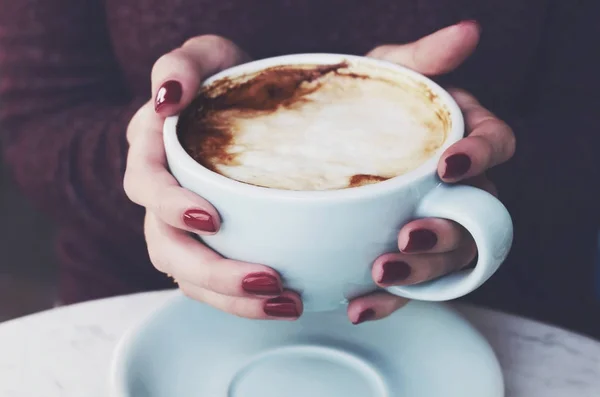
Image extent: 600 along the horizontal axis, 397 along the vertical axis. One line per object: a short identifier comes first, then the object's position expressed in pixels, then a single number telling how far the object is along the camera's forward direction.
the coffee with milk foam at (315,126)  0.43
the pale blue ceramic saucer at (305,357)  0.46
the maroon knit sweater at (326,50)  0.75
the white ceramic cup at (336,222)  0.36
